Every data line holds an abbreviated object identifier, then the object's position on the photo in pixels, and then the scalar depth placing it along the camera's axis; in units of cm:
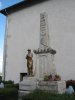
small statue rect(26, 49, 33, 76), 461
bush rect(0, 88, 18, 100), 342
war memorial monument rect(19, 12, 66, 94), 399
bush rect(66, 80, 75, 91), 525
